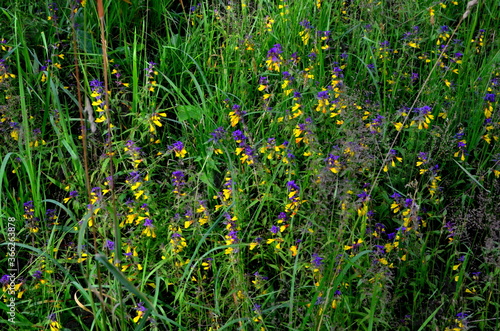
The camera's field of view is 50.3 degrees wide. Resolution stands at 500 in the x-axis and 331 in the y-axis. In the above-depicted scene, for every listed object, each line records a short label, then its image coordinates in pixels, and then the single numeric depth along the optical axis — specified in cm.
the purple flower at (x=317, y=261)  188
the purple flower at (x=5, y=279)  202
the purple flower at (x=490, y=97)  252
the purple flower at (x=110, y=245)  201
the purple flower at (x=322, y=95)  242
